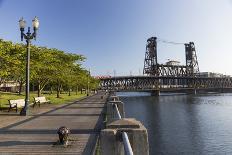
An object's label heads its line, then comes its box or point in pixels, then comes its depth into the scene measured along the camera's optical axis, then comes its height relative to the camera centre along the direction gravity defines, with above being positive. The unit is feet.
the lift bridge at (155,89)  597.52 -2.16
